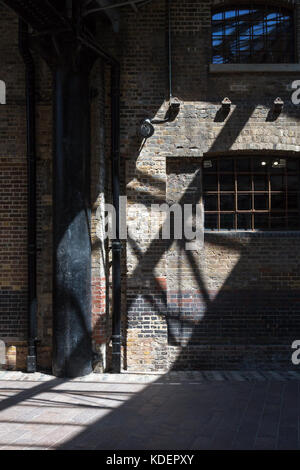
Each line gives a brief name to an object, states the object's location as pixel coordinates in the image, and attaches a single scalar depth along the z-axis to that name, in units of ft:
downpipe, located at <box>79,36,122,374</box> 25.75
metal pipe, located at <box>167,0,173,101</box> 26.43
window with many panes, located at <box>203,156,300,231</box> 27.20
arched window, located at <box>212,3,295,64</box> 27.43
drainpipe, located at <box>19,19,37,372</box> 25.52
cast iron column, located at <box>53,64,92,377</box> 24.30
